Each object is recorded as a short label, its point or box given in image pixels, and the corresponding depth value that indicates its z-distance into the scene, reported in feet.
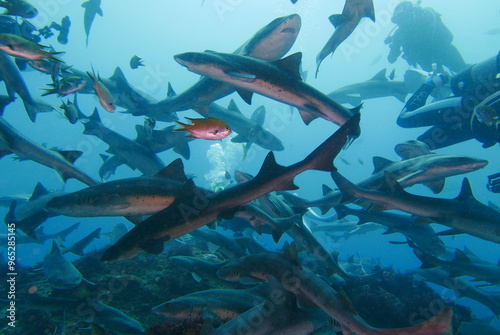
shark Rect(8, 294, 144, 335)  15.62
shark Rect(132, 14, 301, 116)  18.72
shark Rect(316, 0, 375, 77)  18.35
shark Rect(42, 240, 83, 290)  20.16
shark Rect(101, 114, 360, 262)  11.21
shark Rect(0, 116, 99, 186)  16.56
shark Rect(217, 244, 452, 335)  9.45
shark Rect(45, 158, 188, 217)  12.55
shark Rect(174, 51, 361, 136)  14.03
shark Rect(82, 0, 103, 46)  39.01
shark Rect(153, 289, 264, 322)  14.57
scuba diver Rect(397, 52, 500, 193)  24.02
